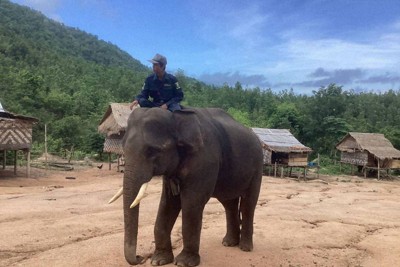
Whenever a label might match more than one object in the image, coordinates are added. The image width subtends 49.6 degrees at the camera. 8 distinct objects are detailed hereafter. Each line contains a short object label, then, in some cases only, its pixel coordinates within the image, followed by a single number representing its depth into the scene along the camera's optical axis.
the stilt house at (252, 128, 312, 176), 26.09
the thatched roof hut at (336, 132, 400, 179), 29.42
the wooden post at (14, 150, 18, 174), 19.71
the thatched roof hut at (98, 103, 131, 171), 23.14
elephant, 4.89
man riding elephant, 5.70
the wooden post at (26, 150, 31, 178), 19.29
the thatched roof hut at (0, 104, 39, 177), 17.84
